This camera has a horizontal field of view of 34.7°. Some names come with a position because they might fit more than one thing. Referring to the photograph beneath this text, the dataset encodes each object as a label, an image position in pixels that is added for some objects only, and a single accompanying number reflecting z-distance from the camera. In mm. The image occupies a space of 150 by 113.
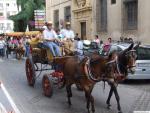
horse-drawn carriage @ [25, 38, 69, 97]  7018
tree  30265
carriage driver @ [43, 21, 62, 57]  7128
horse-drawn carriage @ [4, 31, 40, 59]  18580
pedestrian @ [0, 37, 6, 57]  19861
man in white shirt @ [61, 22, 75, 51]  7373
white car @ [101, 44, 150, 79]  8974
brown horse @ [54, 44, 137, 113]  5506
